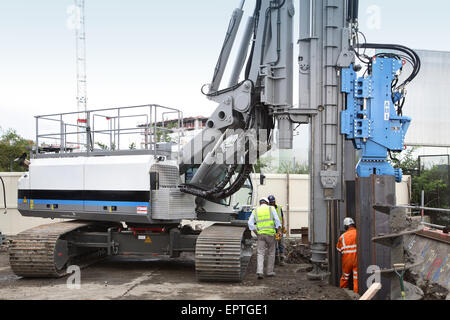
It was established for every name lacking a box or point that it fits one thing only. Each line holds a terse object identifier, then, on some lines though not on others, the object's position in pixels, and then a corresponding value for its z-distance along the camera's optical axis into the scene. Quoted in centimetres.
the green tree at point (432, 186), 1989
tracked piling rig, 906
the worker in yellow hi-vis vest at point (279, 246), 1115
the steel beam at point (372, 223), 715
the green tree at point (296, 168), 2794
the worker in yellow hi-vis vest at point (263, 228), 949
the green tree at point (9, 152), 2876
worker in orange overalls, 824
